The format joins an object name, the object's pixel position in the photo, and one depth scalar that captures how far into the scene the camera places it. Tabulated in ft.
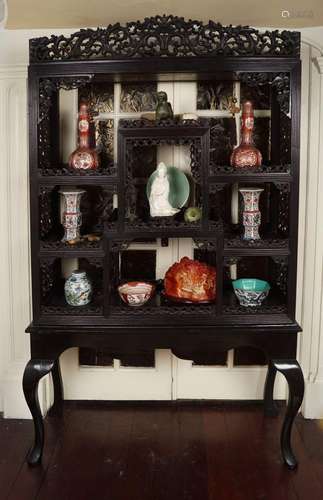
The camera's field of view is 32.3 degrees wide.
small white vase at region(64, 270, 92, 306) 8.29
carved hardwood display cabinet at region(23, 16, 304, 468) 7.76
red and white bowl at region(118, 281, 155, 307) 8.24
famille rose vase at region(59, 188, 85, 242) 8.40
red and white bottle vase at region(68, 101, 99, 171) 8.18
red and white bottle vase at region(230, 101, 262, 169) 8.07
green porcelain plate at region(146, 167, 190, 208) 8.87
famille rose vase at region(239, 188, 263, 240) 8.25
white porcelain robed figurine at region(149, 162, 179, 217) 8.14
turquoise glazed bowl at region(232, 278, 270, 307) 8.20
